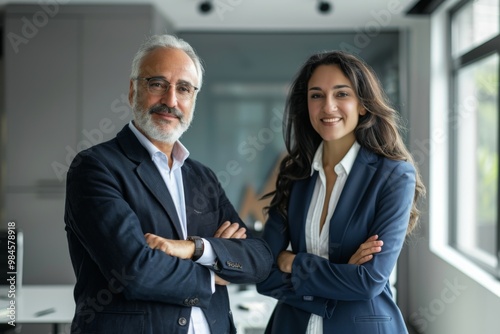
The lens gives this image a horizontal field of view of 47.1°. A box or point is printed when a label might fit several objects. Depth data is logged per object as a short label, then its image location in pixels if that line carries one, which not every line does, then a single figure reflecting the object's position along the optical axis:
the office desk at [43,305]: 3.23
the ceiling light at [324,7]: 5.01
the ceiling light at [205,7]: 5.08
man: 1.72
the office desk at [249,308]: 3.16
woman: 1.98
